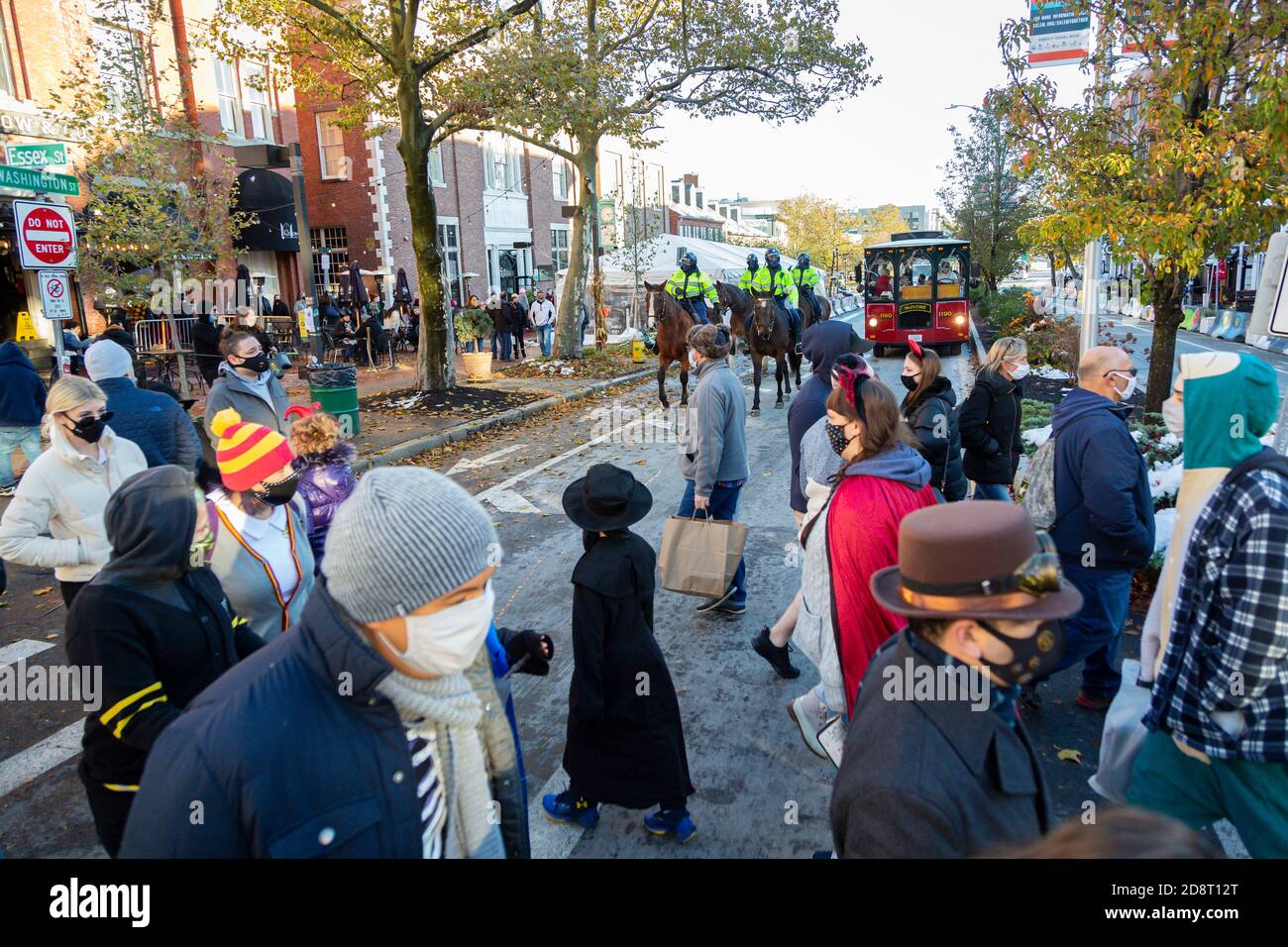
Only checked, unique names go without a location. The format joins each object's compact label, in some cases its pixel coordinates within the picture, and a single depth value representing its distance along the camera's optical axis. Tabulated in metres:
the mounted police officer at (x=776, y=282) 16.94
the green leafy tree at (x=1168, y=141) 7.25
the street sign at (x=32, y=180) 8.69
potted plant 23.22
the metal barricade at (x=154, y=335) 17.64
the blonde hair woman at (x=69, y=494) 4.16
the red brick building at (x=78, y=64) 15.55
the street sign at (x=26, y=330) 14.79
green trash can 11.94
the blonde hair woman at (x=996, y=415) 5.73
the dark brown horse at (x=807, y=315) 19.47
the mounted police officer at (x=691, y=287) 16.20
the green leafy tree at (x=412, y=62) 13.73
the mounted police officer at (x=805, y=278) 20.17
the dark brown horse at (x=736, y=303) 16.77
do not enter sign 9.09
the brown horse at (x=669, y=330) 14.66
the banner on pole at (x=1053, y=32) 8.89
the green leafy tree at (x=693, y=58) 20.39
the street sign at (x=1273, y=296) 5.04
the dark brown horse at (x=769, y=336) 15.39
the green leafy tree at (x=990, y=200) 27.33
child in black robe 3.66
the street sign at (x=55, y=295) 9.48
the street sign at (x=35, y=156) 9.03
